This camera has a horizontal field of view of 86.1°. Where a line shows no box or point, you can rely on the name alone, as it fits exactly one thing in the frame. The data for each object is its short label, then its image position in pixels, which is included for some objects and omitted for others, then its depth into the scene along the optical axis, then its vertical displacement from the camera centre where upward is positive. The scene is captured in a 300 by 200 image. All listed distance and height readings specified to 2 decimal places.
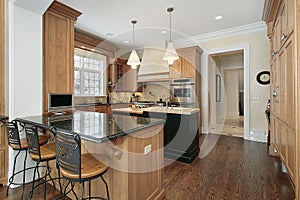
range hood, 5.33 +1.13
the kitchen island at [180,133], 2.86 -0.62
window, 4.87 +0.86
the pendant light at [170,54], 3.09 +0.88
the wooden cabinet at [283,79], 1.65 +0.26
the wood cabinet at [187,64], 4.68 +1.08
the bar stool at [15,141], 1.71 -0.48
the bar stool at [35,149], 1.52 -0.49
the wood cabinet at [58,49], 2.56 +0.86
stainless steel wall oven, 4.71 +0.27
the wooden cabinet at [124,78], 5.99 +0.83
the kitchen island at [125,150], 1.37 -0.49
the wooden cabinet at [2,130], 2.12 -0.40
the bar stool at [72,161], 1.18 -0.47
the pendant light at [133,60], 3.37 +0.83
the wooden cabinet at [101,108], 4.49 -0.24
